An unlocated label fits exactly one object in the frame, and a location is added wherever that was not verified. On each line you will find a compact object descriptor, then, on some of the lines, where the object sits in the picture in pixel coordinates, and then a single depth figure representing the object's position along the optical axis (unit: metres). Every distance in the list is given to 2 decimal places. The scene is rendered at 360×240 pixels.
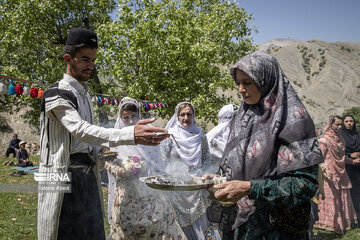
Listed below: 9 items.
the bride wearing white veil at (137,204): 3.09
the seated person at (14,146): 14.79
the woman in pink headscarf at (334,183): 5.77
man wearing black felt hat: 1.75
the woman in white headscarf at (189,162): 3.66
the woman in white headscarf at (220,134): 4.33
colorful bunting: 5.25
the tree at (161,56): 8.93
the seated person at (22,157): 11.62
